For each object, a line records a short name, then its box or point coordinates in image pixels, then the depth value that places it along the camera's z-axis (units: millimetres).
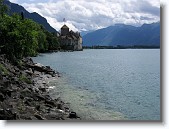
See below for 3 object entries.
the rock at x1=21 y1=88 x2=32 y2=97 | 9706
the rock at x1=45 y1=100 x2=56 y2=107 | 9865
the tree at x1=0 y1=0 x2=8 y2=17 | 19115
